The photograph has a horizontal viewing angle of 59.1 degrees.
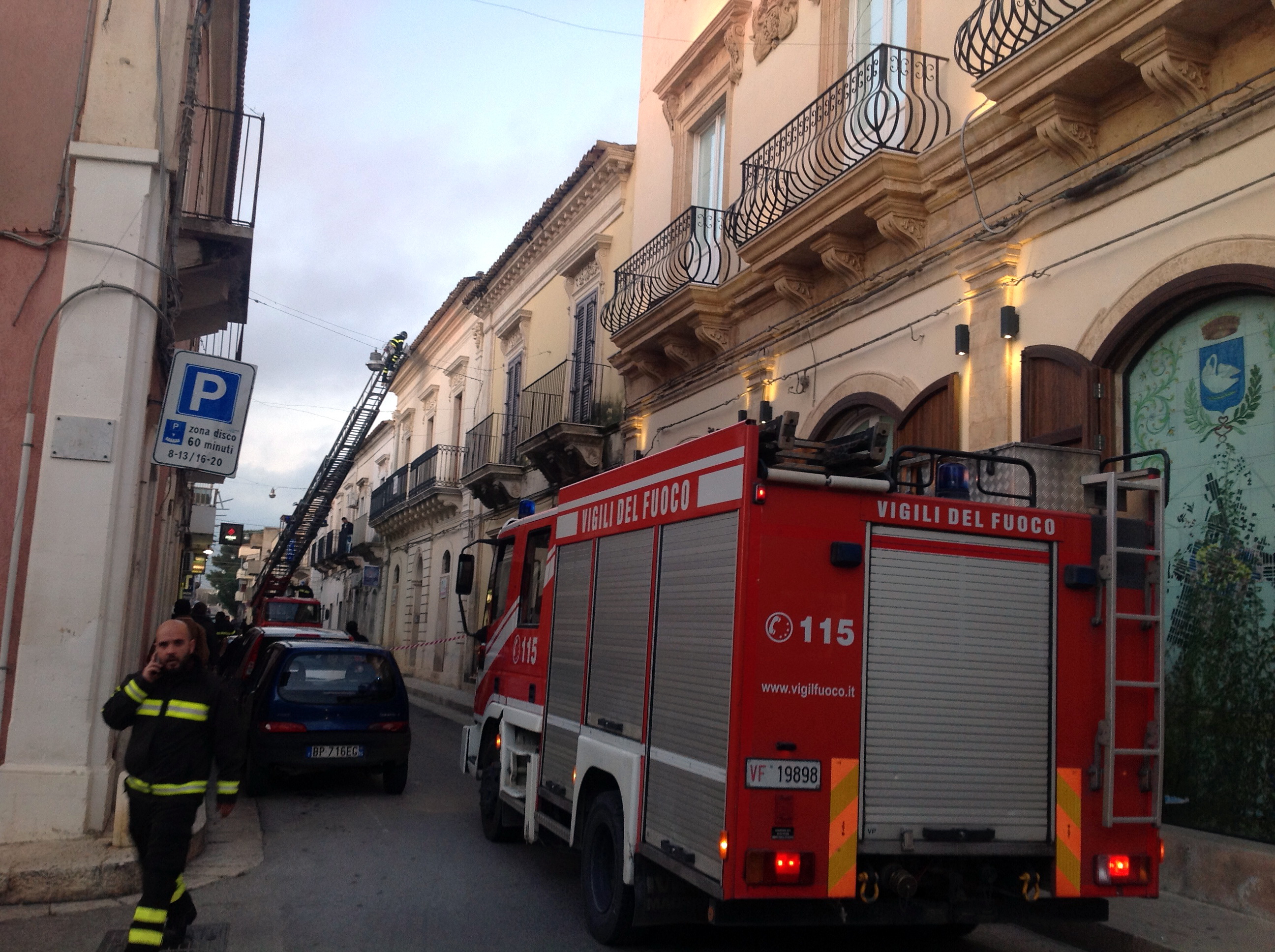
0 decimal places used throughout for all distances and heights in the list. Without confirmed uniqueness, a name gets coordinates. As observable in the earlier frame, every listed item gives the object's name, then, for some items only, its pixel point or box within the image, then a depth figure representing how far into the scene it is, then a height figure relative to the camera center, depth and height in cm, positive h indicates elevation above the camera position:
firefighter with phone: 519 -71
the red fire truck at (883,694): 492 -27
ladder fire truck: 3400 +386
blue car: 1046 -101
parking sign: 737 +122
